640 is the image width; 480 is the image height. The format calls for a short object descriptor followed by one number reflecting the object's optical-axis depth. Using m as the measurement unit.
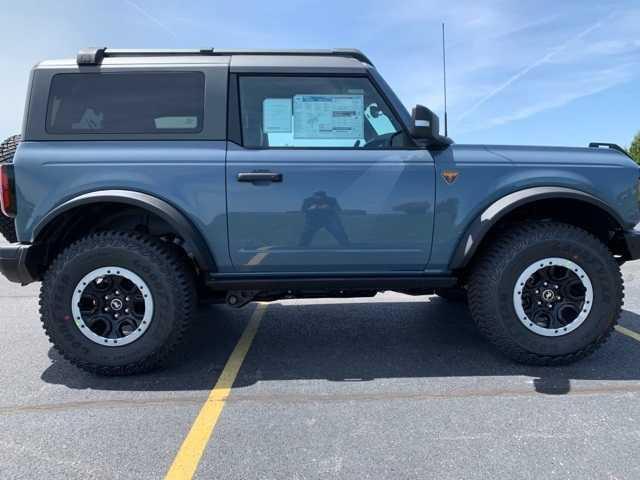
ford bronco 3.07
